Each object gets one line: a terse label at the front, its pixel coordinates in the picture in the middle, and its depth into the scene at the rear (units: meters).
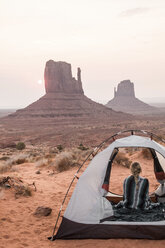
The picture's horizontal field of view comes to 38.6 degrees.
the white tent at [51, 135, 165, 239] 5.01
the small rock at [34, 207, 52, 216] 6.35
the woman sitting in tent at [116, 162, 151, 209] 5.17
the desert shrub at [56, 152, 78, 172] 11.87
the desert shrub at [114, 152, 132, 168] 12.35
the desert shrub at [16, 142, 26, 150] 28.96
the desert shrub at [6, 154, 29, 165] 14.00
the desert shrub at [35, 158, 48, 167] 13.08
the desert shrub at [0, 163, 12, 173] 11.76
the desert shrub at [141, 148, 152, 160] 13.81
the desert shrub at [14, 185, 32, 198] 7.73
